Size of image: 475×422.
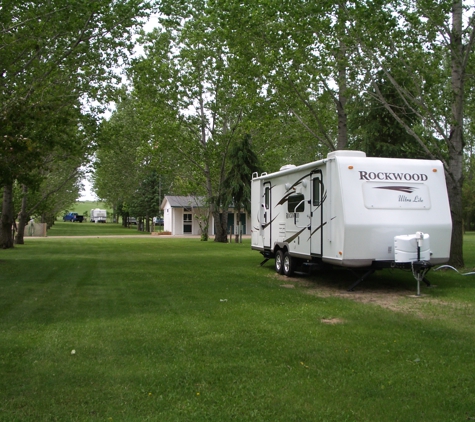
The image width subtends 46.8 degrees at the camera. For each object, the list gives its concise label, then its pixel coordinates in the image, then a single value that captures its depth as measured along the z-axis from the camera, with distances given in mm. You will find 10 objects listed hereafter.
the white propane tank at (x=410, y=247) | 10672
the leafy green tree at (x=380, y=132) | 24672
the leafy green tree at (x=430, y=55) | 14617
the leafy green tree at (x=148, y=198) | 57875
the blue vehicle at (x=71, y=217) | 113250
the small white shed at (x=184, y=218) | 51219
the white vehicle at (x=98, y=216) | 103750
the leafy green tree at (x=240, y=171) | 33219
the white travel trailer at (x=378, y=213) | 10930
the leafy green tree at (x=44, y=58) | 14812
